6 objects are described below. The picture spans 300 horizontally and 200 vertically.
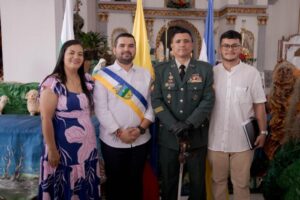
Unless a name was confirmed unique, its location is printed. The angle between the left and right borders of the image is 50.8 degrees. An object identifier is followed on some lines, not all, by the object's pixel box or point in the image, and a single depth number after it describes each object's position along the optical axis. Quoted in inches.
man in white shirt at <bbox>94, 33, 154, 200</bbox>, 81.6
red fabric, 97.5
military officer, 78.9
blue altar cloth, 96.7
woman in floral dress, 73.3
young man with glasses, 81.7
